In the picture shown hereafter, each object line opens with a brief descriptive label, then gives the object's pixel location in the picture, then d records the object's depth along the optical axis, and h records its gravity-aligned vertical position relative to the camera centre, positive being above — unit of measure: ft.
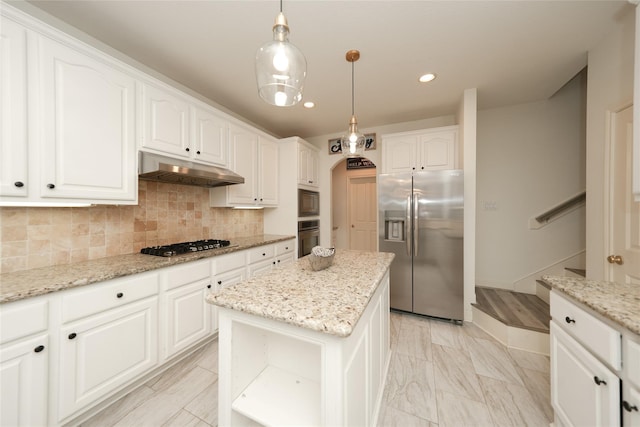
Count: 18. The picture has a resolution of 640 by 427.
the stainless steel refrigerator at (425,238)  8.32 -1.01
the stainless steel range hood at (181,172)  5.78 +1.13
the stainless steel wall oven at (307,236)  11.30 -1.27
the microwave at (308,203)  11.23 +0.50
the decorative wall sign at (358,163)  16.52 +3.64
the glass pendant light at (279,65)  2.99 +2.01
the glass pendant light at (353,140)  6.01 +1.98
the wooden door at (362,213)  16.56 -0.07
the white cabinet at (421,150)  9.30 +2.70
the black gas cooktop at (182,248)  6.23 -1.10
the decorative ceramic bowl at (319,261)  4.71 -1.04
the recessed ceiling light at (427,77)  7.34 +4.51
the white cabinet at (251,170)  8.69 +1.83
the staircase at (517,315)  6.70 -3.48
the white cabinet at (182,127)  6.02 +2.63
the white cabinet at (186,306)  5.74 -2.59
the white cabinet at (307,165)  11.26 +2.49
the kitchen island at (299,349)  2.66 -2.08
